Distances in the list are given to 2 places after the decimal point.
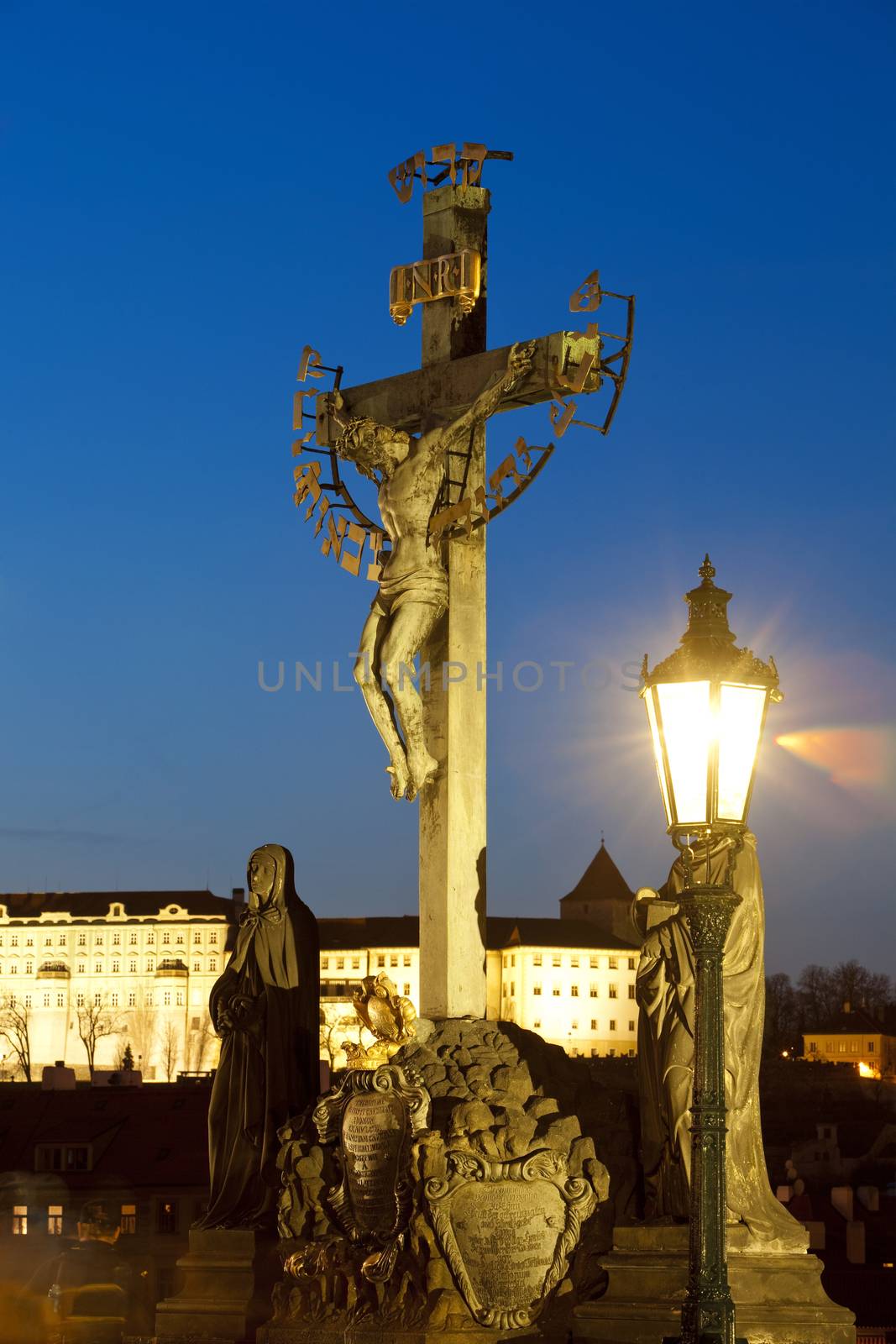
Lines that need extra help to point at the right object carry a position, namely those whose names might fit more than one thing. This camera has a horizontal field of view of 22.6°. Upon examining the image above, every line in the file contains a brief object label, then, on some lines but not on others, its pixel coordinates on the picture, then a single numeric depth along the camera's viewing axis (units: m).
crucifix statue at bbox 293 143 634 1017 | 14.52
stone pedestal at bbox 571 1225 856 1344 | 12.21
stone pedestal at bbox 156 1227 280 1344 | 14.32
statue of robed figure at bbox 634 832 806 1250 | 12.50
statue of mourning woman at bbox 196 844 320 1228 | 14.98
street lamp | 8.89
